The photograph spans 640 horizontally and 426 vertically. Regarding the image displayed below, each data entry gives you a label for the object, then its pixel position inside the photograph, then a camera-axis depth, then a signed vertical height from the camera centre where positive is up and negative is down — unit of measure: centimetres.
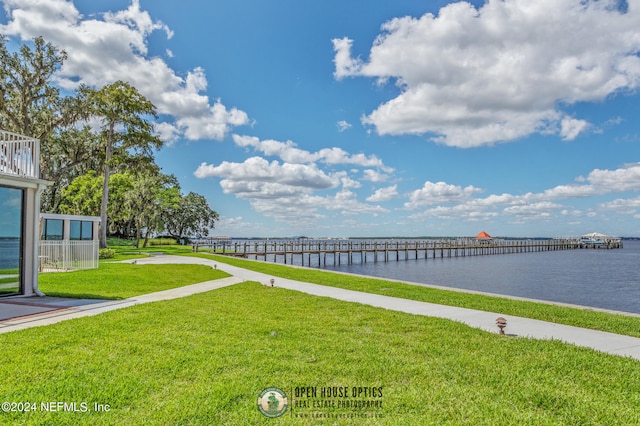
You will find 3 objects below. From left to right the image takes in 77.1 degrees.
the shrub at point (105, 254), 2464 -142
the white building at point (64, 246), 1727 -68
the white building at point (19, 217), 1000 +35
